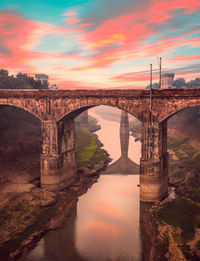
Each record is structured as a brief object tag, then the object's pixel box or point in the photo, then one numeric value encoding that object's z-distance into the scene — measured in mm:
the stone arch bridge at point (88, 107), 32938
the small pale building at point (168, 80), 167475
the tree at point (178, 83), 160675
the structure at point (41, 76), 163025
